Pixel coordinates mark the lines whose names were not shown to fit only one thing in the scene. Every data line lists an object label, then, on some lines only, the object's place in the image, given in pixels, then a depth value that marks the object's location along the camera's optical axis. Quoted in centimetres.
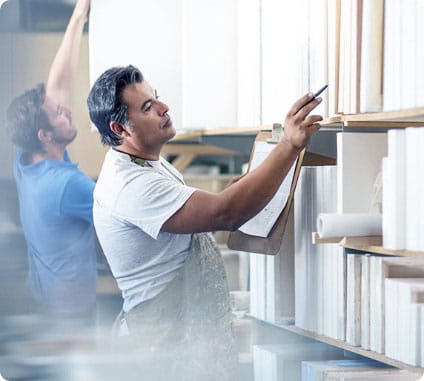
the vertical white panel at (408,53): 287
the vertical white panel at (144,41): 320
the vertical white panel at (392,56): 290
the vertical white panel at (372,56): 294
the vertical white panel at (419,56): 285
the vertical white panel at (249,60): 328
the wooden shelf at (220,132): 323
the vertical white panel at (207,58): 328
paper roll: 295
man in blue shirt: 320
